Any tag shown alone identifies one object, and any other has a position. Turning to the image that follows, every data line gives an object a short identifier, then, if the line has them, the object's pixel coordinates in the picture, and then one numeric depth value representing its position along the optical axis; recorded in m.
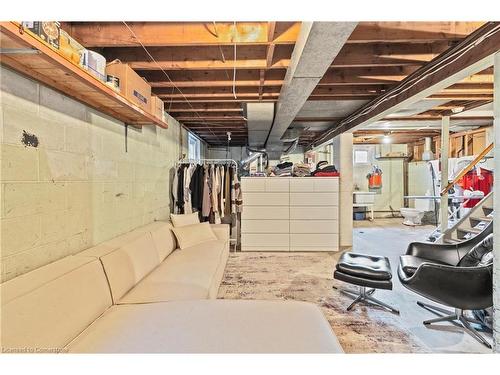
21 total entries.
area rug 1.85
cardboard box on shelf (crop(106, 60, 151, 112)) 1.99
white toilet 6.41
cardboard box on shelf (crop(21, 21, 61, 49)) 1.11
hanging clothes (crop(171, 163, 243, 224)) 3.96
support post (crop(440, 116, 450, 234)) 3.74
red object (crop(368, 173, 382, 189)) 7.39
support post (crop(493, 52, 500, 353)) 1.48
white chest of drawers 4.20
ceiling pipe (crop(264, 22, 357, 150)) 1.46
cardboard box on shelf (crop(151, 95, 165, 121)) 2.65
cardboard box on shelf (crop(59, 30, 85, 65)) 1.33
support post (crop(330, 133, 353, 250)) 4.36
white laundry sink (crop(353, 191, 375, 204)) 7.12
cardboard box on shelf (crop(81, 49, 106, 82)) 1.56
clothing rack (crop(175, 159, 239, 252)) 4.27
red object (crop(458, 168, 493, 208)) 4.11
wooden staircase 3.44
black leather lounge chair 1.78
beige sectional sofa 1.12
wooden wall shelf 1.10
